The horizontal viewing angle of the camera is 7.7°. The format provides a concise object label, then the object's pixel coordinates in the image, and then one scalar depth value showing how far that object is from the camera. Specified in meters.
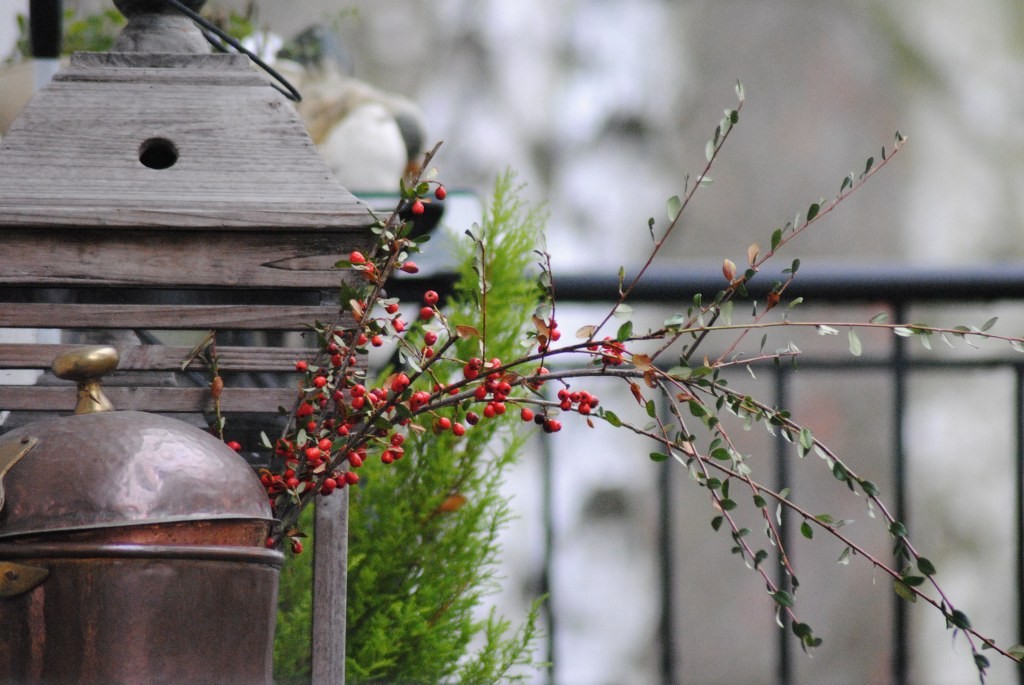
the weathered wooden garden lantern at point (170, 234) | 4.58
